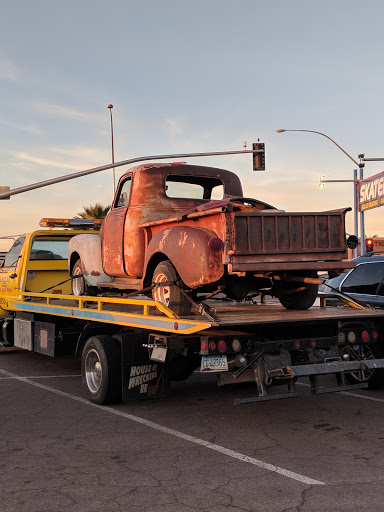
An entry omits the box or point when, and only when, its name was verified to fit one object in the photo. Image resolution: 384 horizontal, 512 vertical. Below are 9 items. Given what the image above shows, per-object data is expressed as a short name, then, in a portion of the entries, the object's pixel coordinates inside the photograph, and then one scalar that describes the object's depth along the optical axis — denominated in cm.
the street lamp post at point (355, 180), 3164
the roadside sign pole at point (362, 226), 3741
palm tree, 3597
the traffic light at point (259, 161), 2492
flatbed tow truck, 617
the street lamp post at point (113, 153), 4381
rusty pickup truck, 643
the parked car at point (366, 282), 833
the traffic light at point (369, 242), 2164
